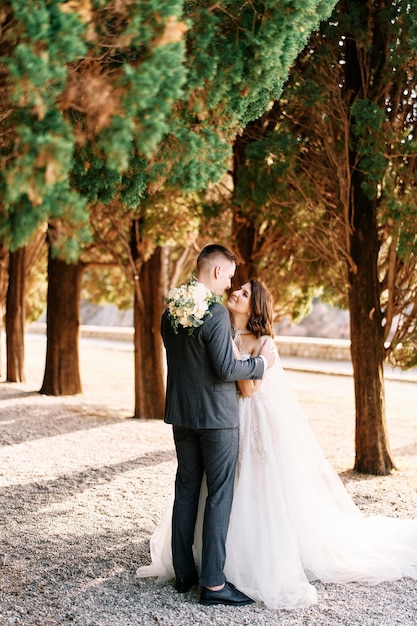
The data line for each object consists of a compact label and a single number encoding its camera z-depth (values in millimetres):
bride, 4328
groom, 4105
